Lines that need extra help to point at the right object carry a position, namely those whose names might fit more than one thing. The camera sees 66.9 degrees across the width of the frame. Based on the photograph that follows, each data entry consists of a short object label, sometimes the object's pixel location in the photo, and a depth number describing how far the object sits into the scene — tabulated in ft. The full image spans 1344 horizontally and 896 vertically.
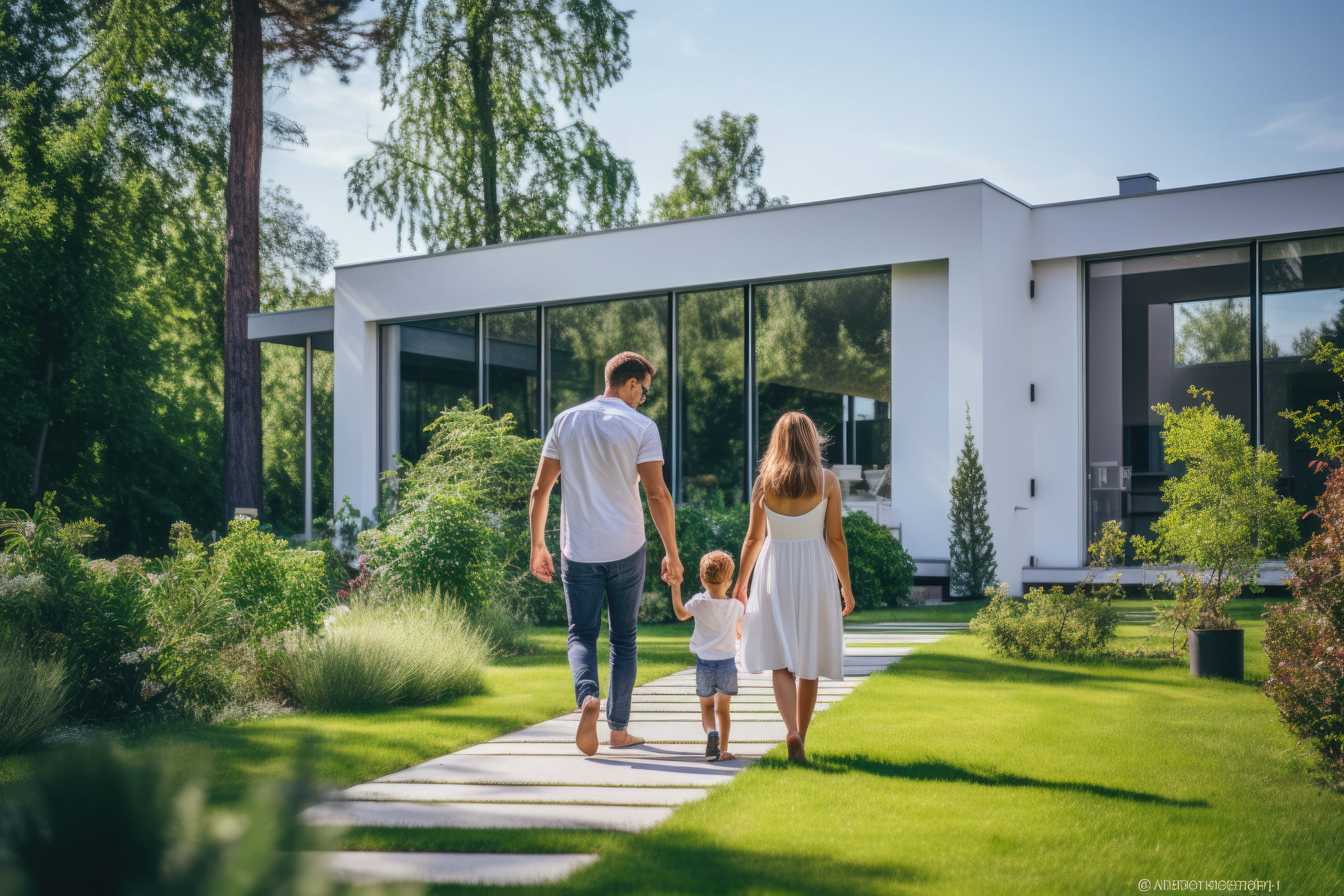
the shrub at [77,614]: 18.20
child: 14.96
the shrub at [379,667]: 19.51
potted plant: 21.01
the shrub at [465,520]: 26.58
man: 15.49
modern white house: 41.60
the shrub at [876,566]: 39.55
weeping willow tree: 81.30
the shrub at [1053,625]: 24.03
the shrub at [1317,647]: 13.09
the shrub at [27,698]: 15.62
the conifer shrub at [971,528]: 41.42
